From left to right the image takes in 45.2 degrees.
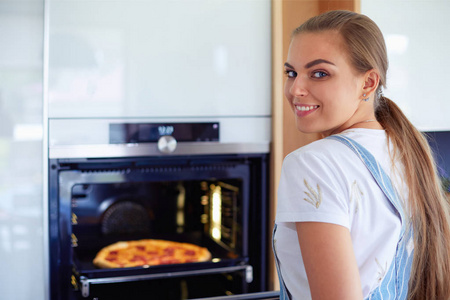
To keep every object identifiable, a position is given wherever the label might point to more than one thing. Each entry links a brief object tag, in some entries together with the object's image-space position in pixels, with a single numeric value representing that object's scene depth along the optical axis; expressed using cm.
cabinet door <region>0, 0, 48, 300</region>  161
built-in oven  167
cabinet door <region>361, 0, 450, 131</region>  169
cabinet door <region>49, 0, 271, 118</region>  166
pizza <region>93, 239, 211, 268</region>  180
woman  74
